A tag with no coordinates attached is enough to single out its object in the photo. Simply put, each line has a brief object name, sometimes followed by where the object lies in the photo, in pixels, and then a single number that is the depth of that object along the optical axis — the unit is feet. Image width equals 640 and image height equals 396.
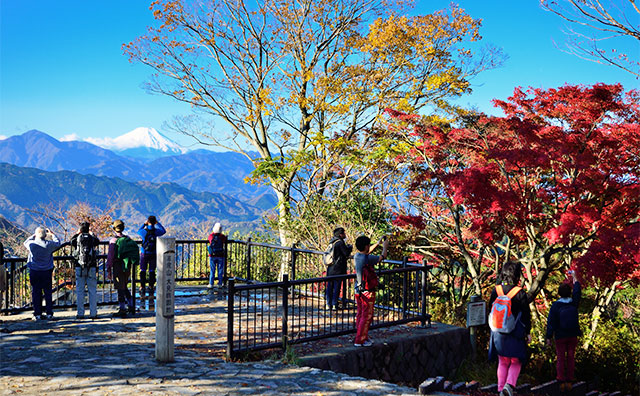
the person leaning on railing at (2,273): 32.44
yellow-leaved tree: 70.49
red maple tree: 35.42
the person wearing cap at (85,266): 35.09
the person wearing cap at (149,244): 40.19
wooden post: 25.52
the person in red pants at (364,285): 28.48
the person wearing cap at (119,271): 36.05
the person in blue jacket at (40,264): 33.68
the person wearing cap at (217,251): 46.11
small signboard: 27.73
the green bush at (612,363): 36.52
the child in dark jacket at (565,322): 28.12
